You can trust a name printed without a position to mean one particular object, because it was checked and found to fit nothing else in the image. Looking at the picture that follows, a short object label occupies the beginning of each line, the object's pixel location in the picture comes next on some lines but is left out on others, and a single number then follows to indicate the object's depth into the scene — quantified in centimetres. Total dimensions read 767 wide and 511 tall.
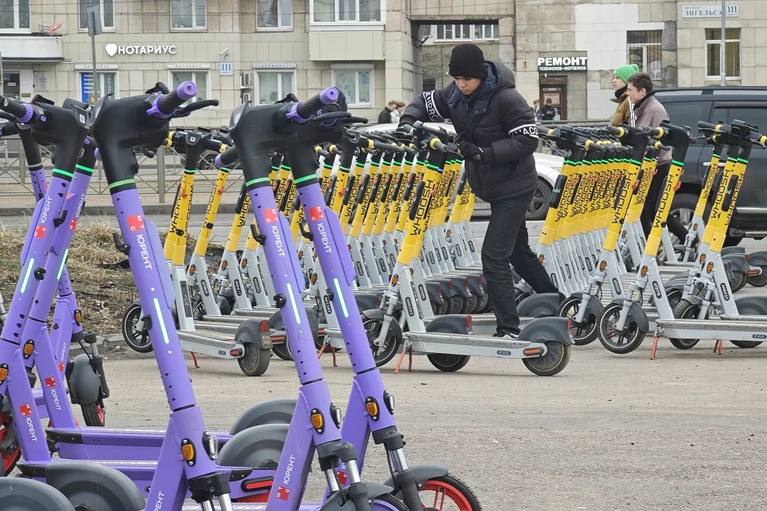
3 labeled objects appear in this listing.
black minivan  1858
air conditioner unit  5253
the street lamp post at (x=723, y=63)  4753
